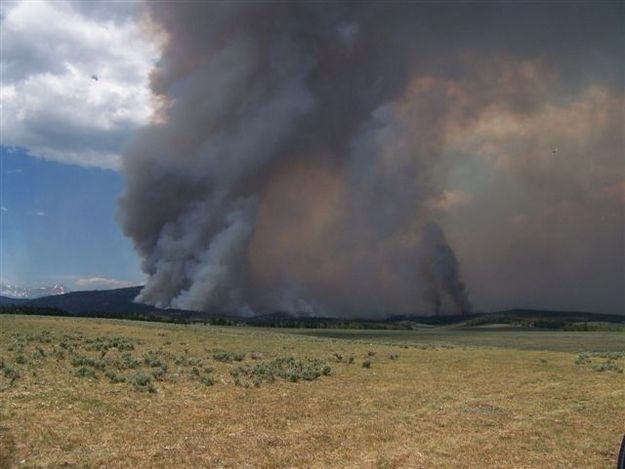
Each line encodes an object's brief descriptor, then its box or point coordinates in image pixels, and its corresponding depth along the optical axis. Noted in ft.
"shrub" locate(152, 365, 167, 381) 88.76
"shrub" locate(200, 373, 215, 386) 86.70
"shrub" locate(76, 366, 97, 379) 84.43
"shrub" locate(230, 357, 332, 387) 94.49
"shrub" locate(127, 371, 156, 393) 77.05
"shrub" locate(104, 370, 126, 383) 83.15
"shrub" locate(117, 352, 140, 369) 99.45
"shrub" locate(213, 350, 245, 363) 124.47
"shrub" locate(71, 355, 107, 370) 94.94
